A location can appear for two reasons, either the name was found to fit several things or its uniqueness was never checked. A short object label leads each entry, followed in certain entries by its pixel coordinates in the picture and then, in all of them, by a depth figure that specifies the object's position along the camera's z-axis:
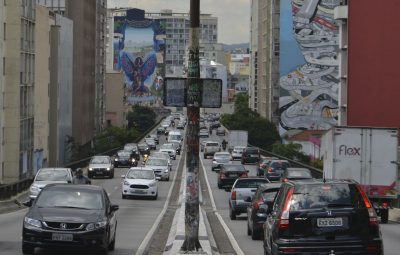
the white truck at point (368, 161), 31.17
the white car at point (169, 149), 93.17
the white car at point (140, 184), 44.88
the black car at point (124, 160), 81.00
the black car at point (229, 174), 54.81
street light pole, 16.38
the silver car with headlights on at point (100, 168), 62.84
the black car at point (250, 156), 89.62
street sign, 16.44
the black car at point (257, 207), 23.77
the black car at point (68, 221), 17.13
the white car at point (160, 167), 62.75
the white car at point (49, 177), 36.38
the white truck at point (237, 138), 108.44
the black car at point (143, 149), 103.64
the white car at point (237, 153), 96.65
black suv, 13.42
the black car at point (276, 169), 56.44
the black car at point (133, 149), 86.09
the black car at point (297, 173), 44.78
